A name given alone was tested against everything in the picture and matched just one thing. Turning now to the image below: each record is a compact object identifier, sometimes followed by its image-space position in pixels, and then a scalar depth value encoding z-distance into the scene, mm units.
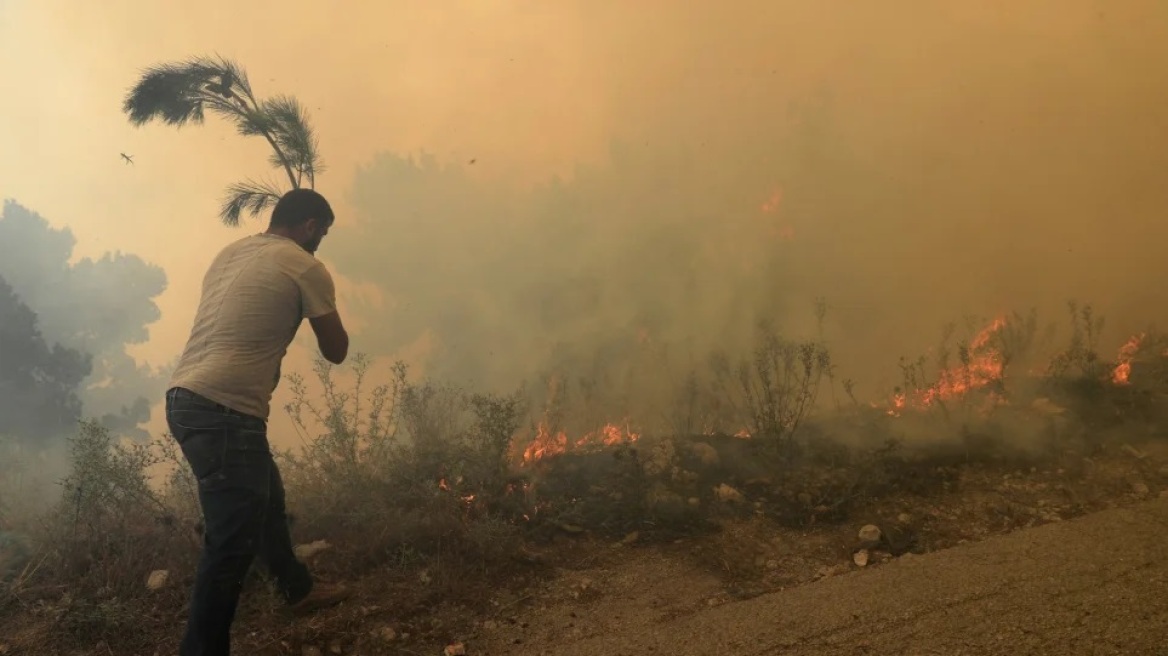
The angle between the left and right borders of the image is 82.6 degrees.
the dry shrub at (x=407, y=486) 3672
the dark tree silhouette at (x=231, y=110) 4293
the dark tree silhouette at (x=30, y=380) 10734
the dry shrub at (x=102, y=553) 3088
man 2492
